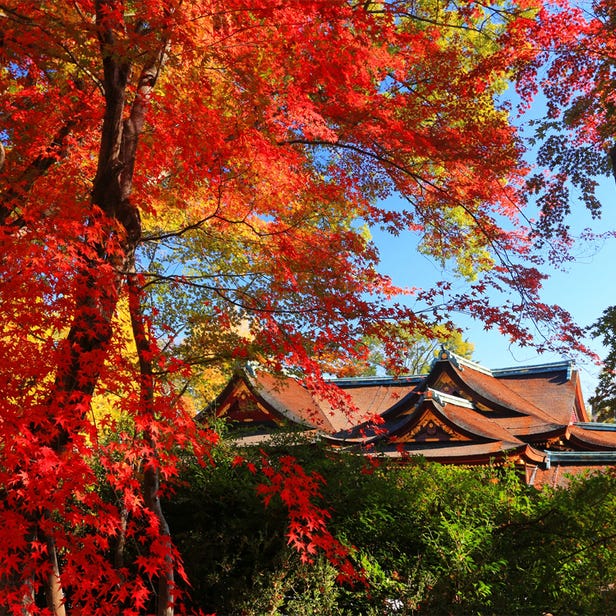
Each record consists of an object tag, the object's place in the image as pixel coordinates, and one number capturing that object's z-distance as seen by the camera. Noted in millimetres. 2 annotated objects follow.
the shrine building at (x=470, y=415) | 13844
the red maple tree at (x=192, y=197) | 4672
